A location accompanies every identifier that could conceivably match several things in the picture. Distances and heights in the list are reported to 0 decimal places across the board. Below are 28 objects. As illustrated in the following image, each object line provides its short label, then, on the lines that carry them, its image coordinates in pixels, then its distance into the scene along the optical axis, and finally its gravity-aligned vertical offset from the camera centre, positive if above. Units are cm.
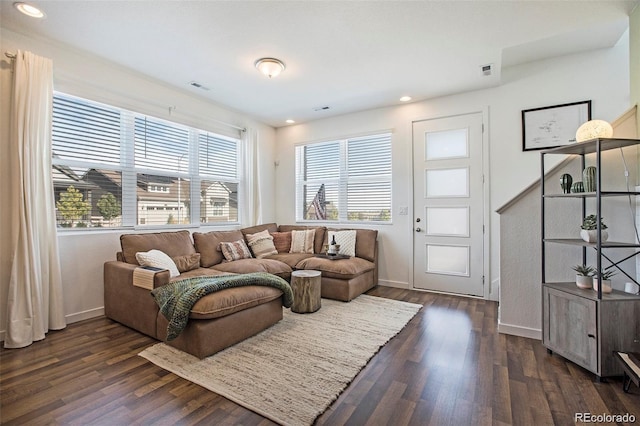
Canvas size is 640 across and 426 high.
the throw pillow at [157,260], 290 -48
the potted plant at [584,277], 222 -50
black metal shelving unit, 200 +13
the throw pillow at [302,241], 457 -46
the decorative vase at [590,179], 217 +24
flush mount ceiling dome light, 301 +154
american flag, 512 +13
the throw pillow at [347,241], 433 -44
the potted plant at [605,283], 212 -53
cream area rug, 173 -112
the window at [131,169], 300 +54
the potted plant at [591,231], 213 -14
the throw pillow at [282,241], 466 -47
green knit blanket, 216 -65
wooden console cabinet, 195 -81
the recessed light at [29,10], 224 +161
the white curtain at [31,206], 249 +6
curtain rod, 252 +138
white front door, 388 +10
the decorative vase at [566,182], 233 +24
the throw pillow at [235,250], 393 -53
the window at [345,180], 461 +54
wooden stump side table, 319 -89
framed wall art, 328 +103
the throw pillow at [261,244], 436 -49
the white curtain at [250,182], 491 +51
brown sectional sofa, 227 -73
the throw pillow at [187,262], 333 -58
